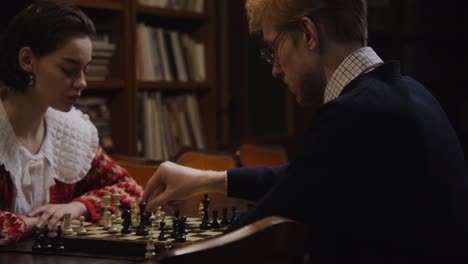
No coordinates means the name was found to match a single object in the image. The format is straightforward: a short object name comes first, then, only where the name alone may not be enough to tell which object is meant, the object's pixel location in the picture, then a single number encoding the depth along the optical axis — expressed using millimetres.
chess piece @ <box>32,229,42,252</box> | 2217
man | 1779
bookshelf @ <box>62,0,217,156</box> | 3640
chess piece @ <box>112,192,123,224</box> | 2424
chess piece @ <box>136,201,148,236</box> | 2275
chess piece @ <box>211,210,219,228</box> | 2351
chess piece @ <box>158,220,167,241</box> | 2206
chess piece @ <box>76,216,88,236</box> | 2299
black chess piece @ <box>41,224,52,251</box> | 2214
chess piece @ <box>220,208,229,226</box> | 2369
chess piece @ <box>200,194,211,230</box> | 2341
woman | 2563
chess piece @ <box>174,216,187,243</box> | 2203
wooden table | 2116
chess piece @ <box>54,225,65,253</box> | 2203
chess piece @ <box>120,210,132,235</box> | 2300
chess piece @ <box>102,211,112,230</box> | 2365
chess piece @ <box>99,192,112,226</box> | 2398
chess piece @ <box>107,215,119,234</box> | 2320
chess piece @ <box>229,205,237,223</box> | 2392
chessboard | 2174
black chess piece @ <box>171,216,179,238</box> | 2240
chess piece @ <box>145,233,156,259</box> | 2099
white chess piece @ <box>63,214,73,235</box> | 2296
